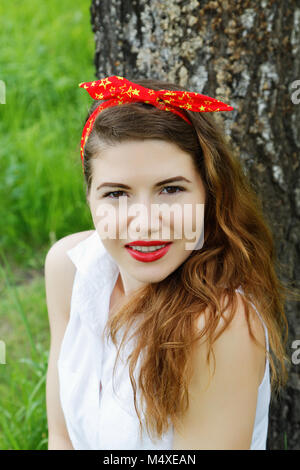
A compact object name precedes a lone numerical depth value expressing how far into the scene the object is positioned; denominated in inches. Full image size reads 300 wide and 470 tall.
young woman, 60.8
